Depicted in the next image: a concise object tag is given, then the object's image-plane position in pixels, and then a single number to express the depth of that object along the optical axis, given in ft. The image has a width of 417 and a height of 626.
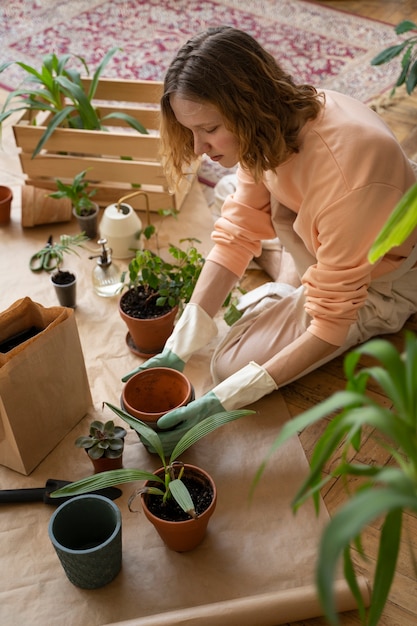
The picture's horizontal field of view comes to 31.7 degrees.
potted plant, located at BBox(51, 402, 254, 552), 4.64
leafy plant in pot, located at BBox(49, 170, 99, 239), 7.44
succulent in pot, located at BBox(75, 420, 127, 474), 5.21
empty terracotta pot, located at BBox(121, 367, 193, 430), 5.62
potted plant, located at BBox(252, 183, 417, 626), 2.00
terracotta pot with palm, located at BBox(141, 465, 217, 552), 4.69
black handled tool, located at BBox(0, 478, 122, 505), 5.24
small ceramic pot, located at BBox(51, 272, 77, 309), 6.70
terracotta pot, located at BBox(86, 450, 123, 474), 5.31
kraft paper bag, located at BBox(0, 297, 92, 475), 4.97
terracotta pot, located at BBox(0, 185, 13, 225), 7.82
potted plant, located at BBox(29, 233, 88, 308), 6.72
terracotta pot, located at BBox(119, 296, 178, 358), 6.28
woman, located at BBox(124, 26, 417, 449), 4.98
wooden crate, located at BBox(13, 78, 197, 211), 7.68
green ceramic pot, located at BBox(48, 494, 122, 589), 4.52
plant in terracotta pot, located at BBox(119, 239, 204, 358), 6.30
